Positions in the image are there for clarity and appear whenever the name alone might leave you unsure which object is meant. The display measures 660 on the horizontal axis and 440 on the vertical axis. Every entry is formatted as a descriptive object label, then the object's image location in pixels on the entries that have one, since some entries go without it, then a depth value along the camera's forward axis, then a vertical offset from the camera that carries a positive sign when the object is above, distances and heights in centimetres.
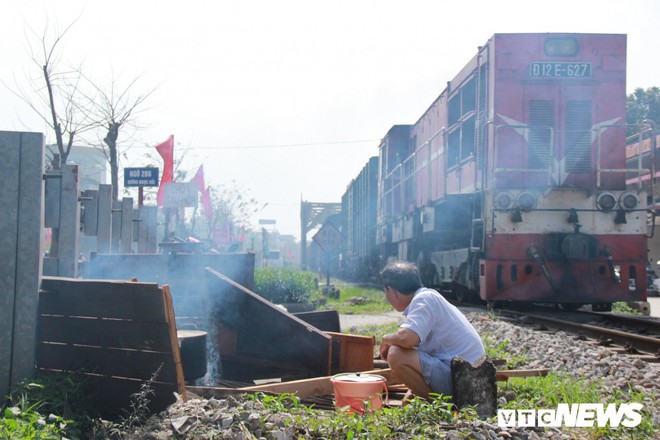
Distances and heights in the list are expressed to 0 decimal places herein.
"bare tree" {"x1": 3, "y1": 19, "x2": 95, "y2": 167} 1367 +270
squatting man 426 -59
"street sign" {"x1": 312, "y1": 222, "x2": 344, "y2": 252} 2016 +29
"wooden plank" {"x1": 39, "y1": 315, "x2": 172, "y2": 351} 415 -60
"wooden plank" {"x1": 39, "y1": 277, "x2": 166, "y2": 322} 412 -38
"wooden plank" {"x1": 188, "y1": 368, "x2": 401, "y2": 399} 472 -105
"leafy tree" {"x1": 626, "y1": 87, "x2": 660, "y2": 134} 3547 +793
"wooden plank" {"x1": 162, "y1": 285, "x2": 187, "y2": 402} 405 -62
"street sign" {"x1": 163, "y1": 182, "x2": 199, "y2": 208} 1512 +114
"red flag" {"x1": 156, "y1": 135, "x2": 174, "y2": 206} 1597 +210
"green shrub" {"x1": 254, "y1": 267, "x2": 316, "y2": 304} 1457 -95
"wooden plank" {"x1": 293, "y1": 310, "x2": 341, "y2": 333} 698 -79
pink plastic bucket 411 -92
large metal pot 529 -91
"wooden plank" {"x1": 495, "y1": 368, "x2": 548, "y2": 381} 548 -102
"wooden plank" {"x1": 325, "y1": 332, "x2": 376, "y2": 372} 567 -91
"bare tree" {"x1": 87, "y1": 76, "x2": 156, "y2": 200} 1543 +280
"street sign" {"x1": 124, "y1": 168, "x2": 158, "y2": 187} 1318 +133
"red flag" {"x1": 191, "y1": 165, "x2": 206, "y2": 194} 2352 +243
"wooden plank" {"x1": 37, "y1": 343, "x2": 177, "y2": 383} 414 -79
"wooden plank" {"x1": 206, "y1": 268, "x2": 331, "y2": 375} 550 -69
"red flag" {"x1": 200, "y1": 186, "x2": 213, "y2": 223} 2580 +166
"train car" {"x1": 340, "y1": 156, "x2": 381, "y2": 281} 2319 +100
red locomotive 990 +115
